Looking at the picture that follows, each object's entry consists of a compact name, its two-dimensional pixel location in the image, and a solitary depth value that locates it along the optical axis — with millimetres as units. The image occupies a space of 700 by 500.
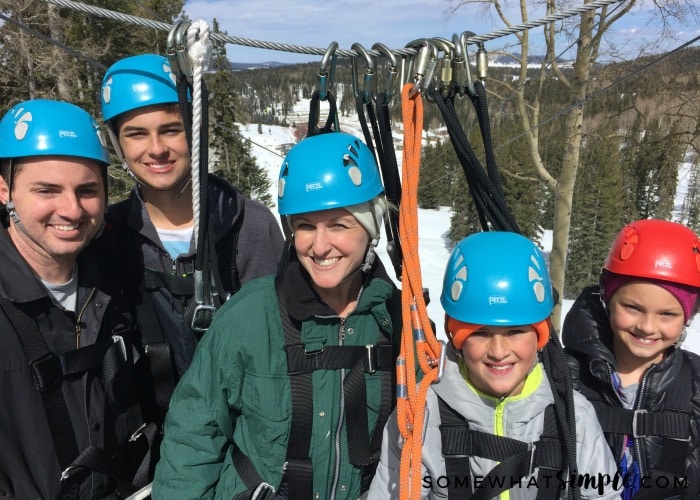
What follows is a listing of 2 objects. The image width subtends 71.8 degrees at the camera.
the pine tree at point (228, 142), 26969
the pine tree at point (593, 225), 41562
